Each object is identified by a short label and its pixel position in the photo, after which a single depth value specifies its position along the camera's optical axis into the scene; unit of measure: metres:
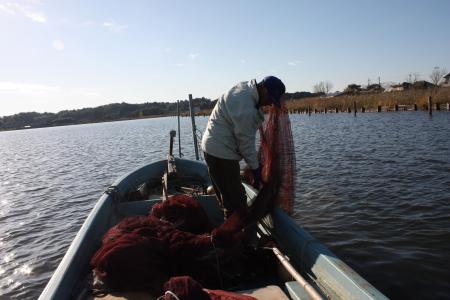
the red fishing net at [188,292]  3.03
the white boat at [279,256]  3.36
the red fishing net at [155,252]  4.02
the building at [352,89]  95.62
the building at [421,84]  71.41
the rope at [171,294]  2.98
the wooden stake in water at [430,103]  34.31
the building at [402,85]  86.97
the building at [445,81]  80.88
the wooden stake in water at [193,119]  12.71
